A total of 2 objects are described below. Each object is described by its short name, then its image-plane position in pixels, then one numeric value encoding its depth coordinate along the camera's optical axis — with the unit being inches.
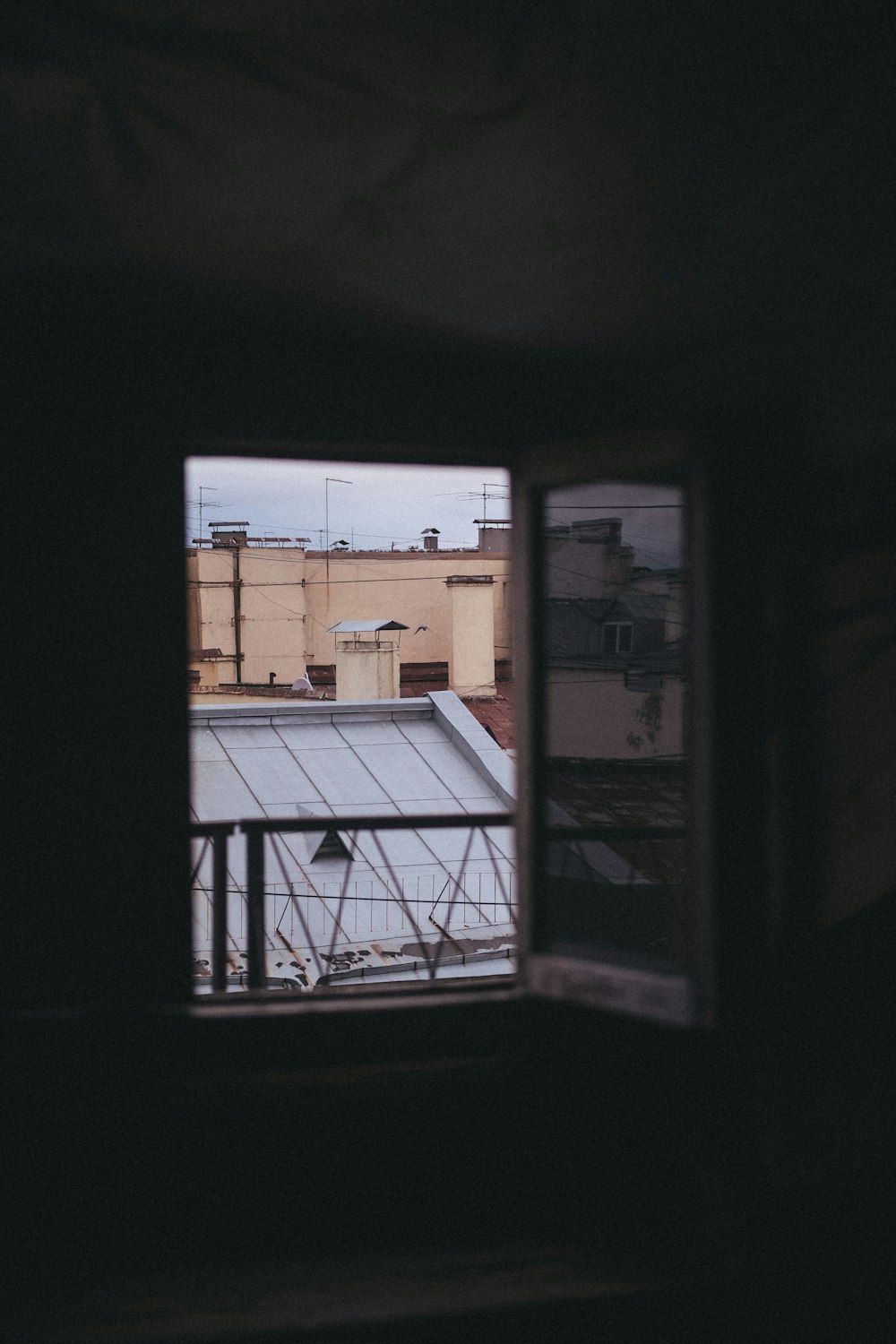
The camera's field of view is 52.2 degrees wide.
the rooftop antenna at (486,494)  632.4
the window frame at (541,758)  92.2
